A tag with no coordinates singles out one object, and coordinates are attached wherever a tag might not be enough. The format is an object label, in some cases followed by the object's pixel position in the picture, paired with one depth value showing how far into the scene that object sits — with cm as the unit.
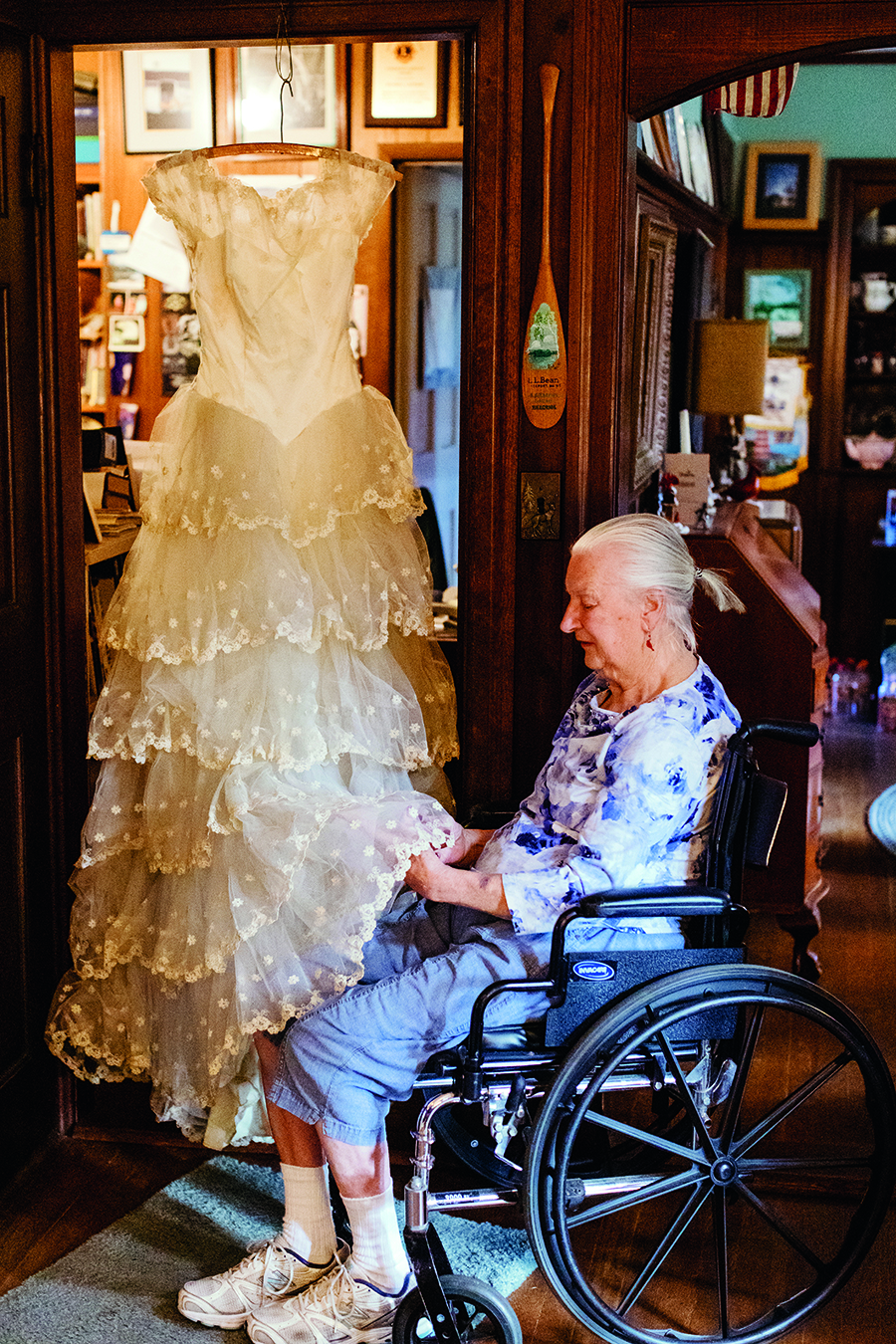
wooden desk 336
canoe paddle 251
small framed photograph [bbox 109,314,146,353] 507
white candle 450
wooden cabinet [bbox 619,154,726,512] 374
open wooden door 255
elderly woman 209
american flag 400
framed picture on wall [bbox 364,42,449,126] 438
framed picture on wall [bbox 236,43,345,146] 450
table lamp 433
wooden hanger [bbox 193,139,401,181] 238
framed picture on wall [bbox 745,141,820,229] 681
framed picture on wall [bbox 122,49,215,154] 468
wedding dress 221
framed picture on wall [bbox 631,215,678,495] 374
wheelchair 198
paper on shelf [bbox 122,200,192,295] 468
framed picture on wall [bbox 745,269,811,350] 699
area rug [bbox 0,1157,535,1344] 225
